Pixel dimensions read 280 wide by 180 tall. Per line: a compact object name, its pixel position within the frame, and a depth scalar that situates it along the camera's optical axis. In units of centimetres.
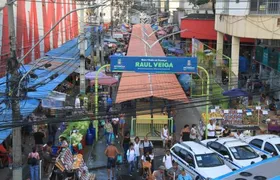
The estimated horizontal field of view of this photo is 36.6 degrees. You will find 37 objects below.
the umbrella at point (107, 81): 2567
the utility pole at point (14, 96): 1245
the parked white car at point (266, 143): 1592
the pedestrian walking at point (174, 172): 1363
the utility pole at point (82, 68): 2570
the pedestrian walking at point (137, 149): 1596
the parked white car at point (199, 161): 1390
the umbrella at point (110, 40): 5064
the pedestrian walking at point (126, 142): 1719
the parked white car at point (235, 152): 1481
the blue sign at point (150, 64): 1858
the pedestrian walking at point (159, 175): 1372
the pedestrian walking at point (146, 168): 1458
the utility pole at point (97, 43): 3643
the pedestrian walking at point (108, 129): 1913
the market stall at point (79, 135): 1683
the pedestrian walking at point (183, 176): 1289
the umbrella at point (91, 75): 2678
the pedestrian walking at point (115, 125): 2004
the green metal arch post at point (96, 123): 1972
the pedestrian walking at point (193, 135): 1832
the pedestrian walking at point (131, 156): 1552
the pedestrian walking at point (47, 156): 1552
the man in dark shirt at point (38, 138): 1732
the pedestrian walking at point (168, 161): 1476
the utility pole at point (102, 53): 3830
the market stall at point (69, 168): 1354
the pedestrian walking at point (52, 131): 1870
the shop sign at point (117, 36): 5469
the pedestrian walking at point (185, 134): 1806
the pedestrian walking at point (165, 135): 1814
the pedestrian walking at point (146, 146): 1623
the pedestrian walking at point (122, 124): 2000
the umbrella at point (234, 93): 2164
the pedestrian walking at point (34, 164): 1430
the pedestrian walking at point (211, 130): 1875
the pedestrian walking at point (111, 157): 1514
